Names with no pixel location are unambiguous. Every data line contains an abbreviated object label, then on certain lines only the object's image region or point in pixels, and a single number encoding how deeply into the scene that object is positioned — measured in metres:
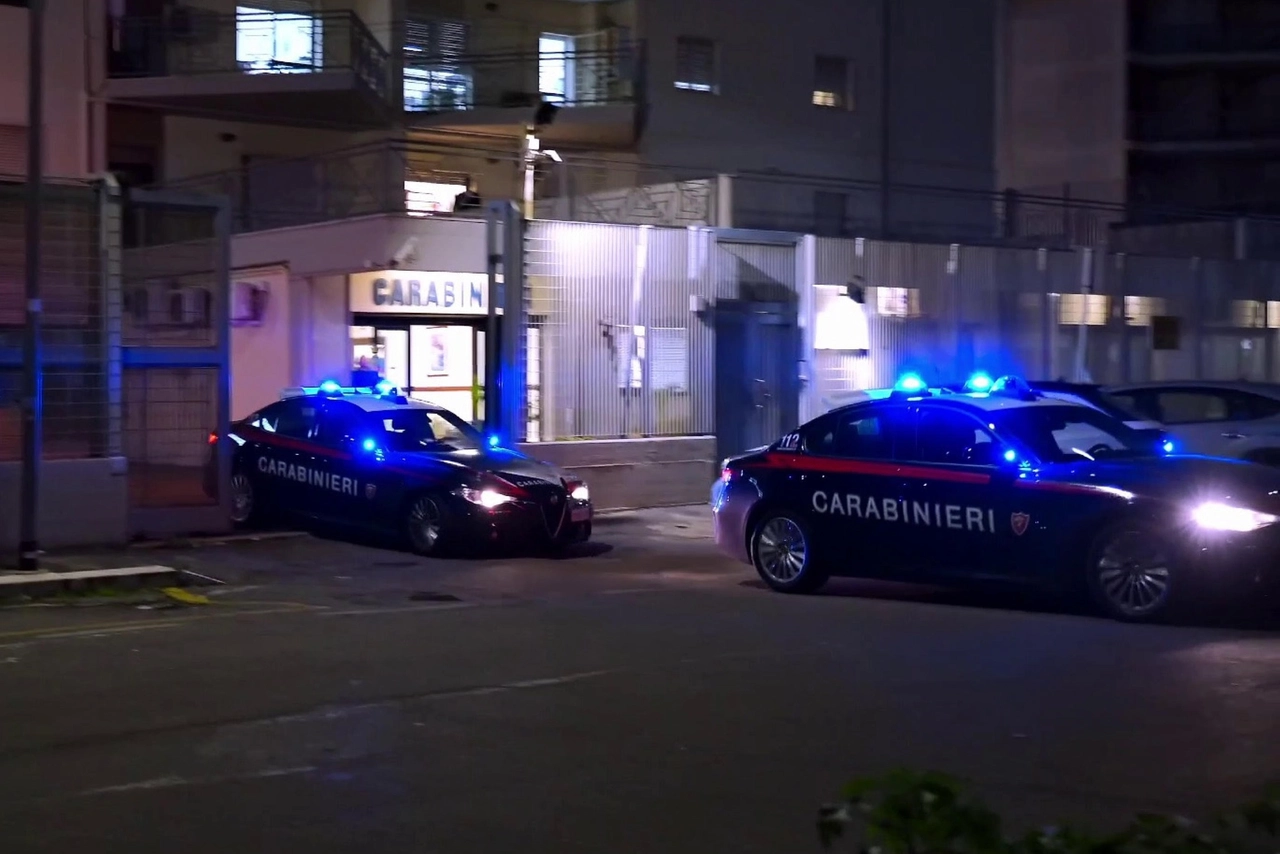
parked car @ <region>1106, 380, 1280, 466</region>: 18.34
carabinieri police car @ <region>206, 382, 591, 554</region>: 16.06
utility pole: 13.83
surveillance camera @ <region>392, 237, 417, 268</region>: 21.14
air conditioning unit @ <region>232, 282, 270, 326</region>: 25.31
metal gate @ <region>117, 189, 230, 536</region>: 16.75
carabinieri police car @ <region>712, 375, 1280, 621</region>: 11.30
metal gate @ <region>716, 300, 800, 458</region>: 22.09
